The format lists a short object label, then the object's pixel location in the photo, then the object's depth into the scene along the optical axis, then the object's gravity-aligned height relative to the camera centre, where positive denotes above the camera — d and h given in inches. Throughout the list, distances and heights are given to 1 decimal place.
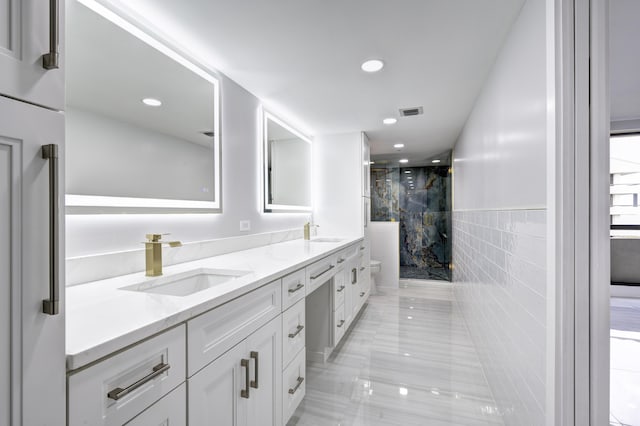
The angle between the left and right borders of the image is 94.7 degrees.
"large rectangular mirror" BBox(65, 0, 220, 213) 46.8 +18.1
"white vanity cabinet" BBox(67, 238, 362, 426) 25.5 -17.9
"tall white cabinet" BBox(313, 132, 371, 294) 139.3 +13.2
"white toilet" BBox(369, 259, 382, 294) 166.1 -31.8
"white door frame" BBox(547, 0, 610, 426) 38.3 +0.1
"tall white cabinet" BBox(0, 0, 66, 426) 19.3 -0.7
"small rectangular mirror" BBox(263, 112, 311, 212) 105.7 +18.9
